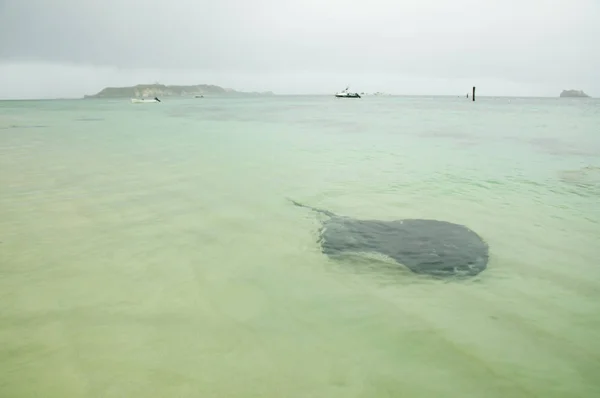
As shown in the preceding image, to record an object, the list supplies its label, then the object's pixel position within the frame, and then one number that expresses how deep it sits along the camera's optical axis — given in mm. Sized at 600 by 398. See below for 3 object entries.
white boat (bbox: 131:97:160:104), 111012
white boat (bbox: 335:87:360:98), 131375
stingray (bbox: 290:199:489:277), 5336
